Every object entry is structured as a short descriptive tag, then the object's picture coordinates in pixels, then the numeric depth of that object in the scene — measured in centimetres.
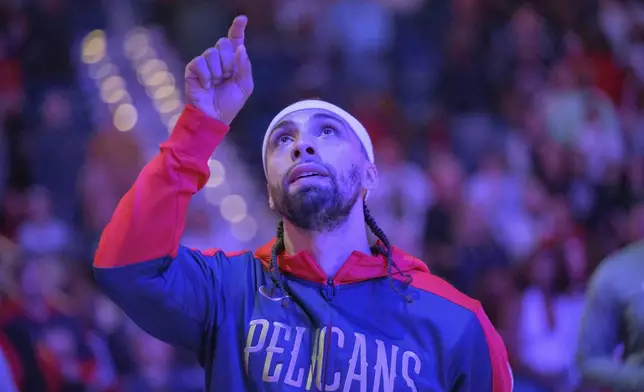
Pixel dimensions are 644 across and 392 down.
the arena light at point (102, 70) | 894
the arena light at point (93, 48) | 912
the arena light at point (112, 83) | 879
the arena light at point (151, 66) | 902
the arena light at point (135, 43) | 920
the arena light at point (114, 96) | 870
